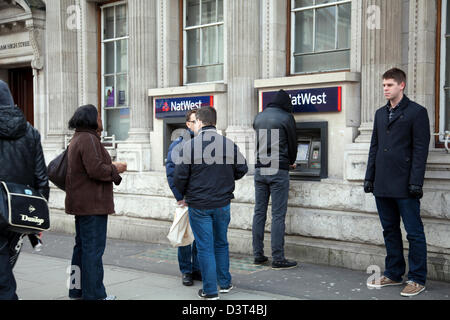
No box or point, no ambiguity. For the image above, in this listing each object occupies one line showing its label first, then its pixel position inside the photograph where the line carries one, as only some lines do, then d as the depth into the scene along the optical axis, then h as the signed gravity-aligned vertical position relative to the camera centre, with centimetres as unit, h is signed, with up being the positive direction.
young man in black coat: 594 -40
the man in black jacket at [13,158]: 463 -17
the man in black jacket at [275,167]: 729 -38
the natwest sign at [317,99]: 784 +53
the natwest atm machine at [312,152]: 803 -20
